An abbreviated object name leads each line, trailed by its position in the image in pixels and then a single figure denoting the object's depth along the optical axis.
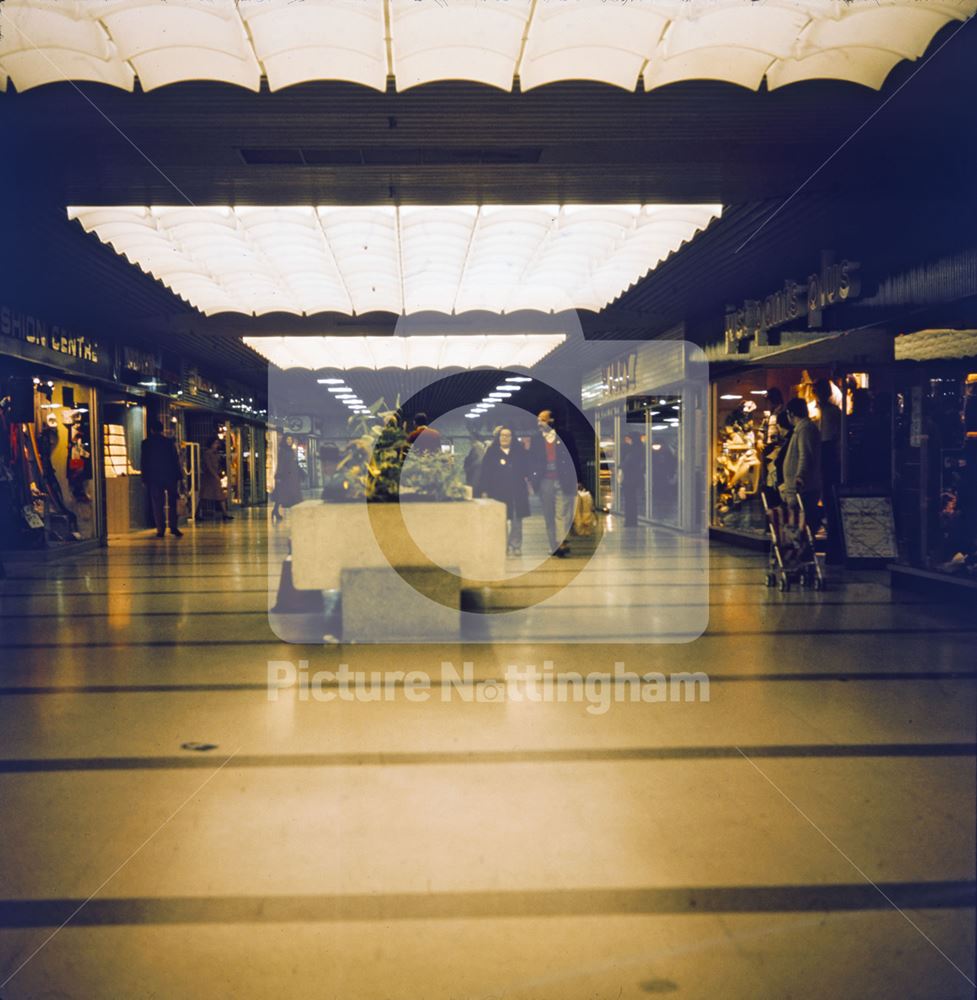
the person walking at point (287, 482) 16.23
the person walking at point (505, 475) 10.16
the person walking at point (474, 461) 11.92
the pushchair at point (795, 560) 7.73
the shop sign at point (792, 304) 8.36
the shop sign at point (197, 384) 17.56
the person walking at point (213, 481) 18.23
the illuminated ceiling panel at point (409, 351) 14.72
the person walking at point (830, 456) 9.27
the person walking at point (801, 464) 7.45
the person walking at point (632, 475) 14.59
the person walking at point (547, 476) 10.51
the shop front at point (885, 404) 7.30
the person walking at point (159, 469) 13.17
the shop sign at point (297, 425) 32.08
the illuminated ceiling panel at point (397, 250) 7.73
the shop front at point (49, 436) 10.16
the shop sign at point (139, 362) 13.89
